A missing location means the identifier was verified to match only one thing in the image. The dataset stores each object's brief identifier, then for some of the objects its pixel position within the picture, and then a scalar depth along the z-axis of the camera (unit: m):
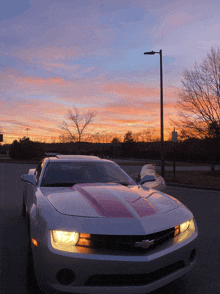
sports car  2.71
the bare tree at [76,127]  44.09
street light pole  18.06
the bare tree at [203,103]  20.61
